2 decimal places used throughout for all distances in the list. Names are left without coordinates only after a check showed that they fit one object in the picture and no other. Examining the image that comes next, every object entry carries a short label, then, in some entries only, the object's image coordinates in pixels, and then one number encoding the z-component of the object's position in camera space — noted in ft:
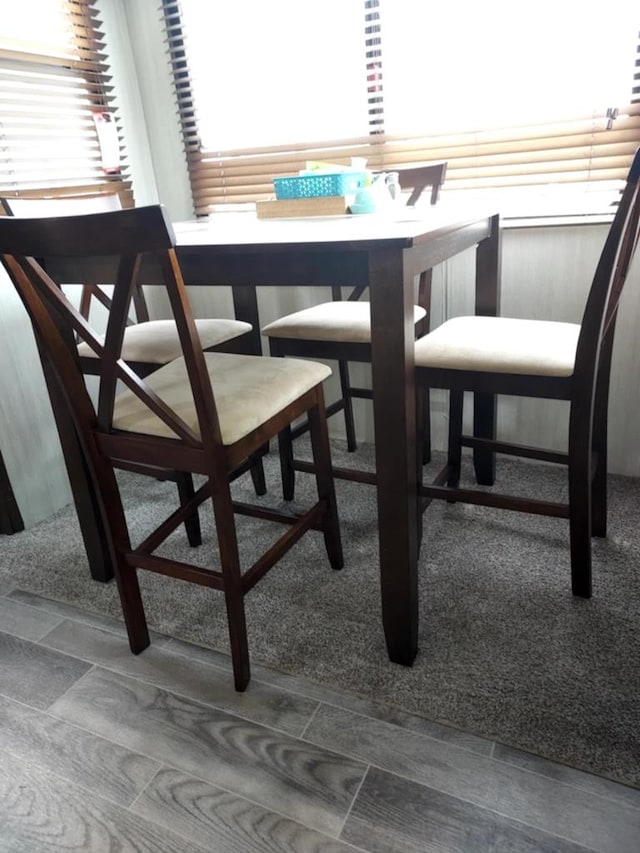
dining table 3.34
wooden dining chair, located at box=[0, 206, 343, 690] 3.20
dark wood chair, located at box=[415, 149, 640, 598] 4.00
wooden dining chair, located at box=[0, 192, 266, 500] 5.65
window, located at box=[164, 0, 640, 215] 5.81
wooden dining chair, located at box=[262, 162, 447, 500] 5.74
